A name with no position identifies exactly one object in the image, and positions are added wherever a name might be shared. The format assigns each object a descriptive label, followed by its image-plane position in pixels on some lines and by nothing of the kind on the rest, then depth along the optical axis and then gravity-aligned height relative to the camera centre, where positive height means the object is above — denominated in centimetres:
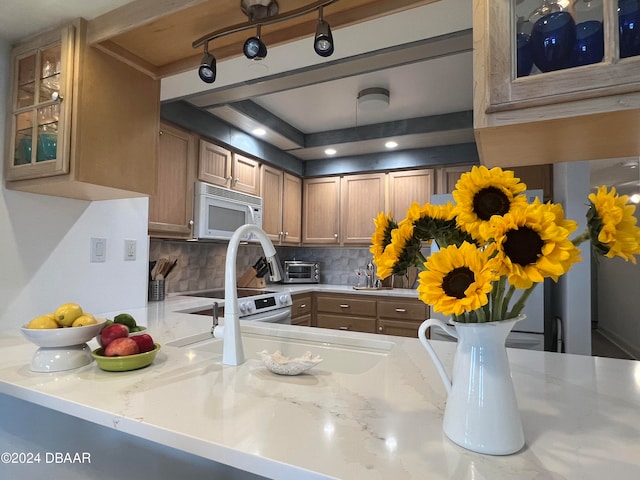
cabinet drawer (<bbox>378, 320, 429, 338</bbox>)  316 -61
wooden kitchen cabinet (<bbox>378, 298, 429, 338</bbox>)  314 -50
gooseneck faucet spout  107 -16
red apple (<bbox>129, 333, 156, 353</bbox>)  104 -25
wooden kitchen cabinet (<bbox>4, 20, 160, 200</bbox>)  136 +53
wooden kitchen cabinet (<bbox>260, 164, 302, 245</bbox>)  353 +53
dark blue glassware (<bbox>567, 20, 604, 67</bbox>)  72 +43
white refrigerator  247 -45
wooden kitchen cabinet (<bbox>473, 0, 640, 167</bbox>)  71 +33
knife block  348 -23
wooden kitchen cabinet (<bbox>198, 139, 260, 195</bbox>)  282 +73
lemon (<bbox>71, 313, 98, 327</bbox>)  104 -19
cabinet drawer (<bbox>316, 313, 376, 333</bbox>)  334 -61
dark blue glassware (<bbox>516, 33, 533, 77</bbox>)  77 +43
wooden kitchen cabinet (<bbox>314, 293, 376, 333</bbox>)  335 -51
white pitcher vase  59 -22
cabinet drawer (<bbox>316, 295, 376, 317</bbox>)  336 -44
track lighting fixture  105 +71
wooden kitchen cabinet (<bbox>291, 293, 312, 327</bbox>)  330 -48
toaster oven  397 -16
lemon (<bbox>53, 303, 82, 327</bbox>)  104 -17
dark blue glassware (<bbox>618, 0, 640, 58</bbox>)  70 +44
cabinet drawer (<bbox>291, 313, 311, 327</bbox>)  332 -58
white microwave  271 +36
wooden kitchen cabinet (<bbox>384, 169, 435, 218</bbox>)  350 +68
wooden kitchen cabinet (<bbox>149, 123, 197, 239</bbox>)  245 +49
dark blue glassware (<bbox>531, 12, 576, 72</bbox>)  75 +45
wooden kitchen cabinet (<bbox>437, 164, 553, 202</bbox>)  292 +66
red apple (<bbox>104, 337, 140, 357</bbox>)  99 -25
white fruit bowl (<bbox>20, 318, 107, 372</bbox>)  98 -25
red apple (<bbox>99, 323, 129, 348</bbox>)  104 -22
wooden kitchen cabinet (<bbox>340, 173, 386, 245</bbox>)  372 +55
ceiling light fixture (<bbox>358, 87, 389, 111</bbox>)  261 +114
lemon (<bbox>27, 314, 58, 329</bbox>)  101 -19
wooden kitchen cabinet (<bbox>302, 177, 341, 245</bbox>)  393 +50
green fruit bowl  98 -28
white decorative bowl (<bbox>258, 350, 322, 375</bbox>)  97 -28
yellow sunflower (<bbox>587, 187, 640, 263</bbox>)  54 +5
